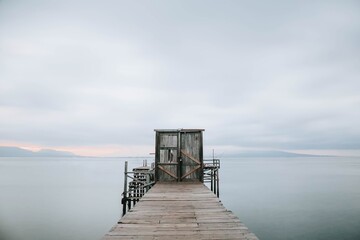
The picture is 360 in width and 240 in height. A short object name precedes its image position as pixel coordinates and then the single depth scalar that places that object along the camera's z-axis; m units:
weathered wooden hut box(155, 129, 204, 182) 16.81
